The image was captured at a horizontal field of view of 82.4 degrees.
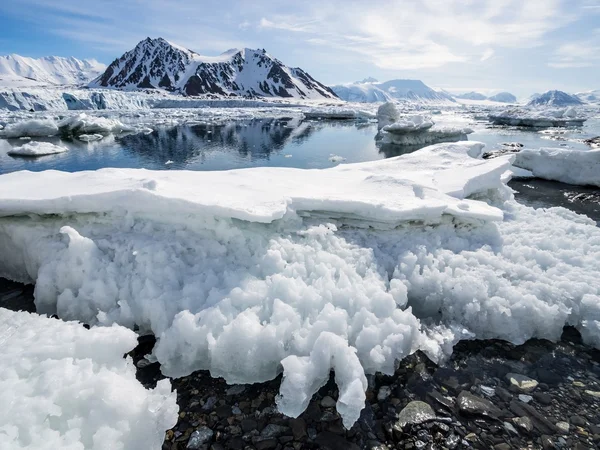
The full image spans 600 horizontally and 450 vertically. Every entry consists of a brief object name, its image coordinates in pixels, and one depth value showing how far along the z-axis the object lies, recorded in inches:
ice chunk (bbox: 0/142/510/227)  178.9
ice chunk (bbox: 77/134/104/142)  1082.2
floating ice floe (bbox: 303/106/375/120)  2210.4
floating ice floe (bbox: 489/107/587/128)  1665.8
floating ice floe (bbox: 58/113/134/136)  1096.8
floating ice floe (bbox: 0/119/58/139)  1043.3
